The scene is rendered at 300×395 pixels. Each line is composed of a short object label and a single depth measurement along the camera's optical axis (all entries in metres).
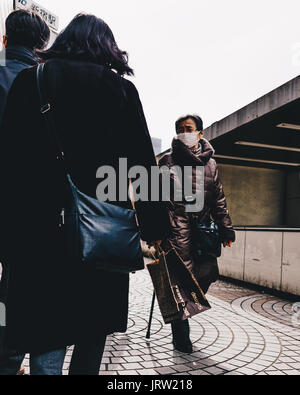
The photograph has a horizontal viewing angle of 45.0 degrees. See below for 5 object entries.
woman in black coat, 1.27
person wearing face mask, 3.16
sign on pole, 3.29
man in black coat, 1.88
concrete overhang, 6.00
